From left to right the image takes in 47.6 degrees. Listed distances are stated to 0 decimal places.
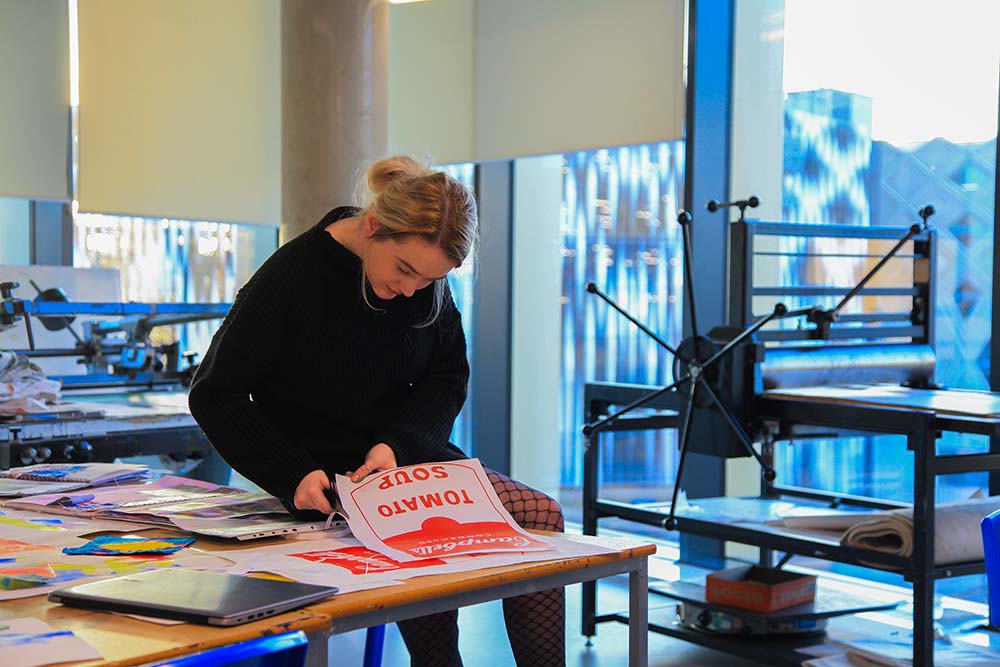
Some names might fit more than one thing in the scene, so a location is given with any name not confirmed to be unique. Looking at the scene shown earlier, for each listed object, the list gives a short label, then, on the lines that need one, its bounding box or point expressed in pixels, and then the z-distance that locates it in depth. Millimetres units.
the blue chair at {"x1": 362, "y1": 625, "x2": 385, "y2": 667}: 2186
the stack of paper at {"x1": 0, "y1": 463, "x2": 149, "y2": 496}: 2168
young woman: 2014
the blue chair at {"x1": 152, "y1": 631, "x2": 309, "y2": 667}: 1176
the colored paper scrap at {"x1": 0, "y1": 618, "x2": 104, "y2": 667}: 1128
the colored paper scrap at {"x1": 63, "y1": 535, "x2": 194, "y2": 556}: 1646
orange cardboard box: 3266
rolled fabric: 2695
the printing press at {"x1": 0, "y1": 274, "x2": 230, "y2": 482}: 3158
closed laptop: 1271
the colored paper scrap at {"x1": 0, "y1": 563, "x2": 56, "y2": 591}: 1441
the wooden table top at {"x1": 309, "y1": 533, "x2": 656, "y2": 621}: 1387
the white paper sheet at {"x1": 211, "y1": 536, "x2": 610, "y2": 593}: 1510
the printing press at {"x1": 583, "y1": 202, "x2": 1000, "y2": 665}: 2670
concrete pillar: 4977
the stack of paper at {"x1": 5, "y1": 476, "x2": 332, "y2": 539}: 1803
